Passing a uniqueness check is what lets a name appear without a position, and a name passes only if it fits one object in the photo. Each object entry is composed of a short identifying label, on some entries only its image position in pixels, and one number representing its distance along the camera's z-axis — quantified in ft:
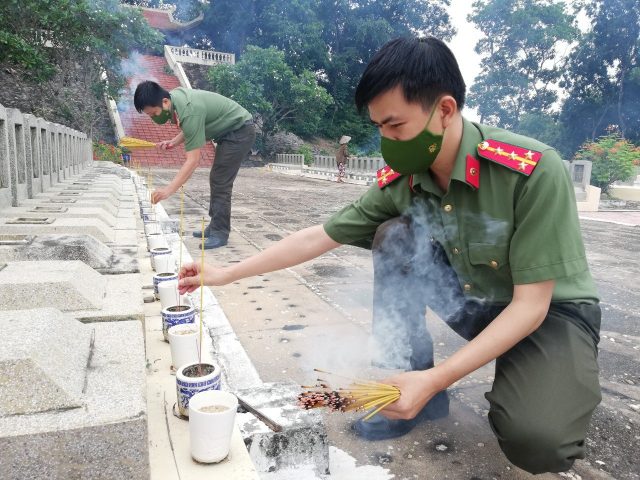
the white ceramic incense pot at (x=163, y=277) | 9.01
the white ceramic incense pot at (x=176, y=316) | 7.43
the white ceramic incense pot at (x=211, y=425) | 4.74
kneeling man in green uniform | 5.29
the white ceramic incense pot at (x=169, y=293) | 8.56
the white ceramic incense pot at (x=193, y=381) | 5.41
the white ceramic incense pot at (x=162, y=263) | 10.57
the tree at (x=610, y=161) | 44.65
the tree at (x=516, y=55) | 90.22
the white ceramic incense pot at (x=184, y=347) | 6.61
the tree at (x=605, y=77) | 77.41
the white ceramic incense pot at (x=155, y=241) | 12.55
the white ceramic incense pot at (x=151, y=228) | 14.92
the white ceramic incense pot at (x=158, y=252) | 10.76
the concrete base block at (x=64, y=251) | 9.61
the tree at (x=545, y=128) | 88.60
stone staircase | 71.97
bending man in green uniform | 14.89
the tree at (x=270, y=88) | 75.36
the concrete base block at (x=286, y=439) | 5.72
